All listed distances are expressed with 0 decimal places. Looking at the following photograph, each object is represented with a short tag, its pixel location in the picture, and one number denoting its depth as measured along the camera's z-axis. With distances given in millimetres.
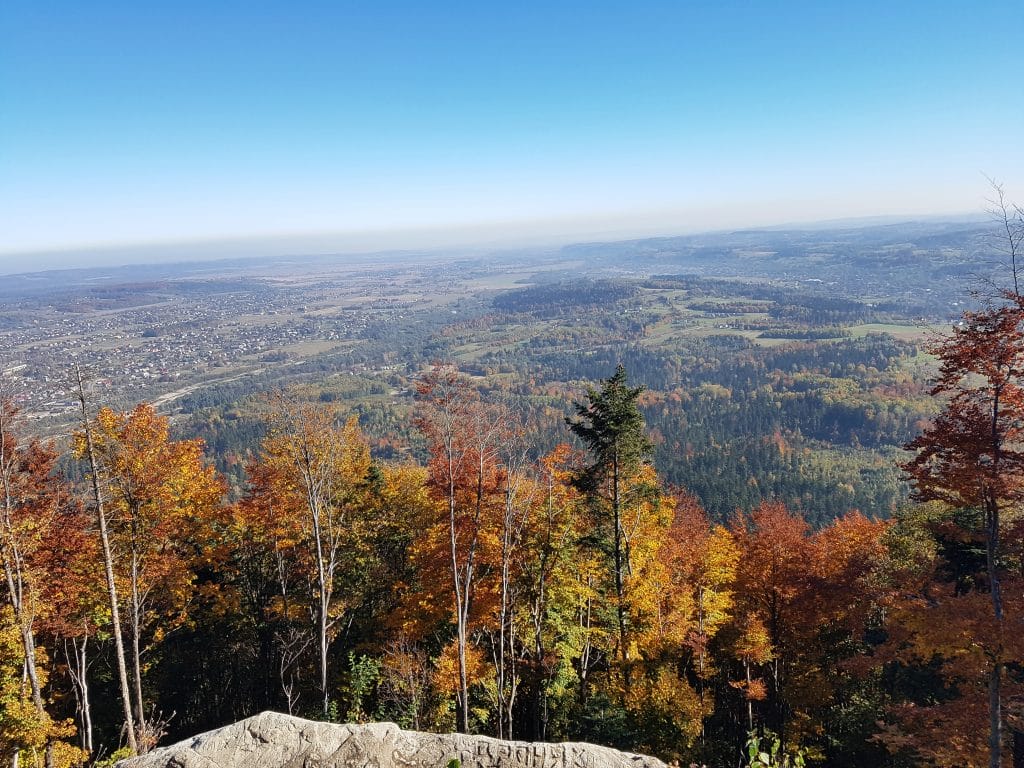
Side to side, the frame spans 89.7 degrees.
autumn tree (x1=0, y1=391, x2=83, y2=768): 12477
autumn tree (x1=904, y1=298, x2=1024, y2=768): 11375
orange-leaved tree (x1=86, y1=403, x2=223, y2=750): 16531
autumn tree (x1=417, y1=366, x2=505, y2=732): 14609
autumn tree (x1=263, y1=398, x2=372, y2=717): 14703
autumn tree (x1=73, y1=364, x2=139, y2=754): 12053
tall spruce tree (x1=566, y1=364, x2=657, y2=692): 17547
